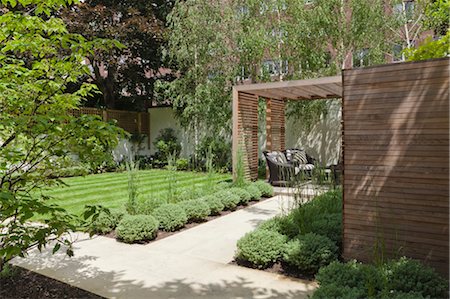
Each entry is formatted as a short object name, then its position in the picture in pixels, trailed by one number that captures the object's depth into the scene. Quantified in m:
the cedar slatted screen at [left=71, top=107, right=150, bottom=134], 14.63
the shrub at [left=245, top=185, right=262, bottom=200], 7.27
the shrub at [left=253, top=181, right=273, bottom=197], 7.76
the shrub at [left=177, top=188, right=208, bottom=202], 6.23
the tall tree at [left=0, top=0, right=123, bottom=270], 2.48
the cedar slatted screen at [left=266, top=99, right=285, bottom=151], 10.60
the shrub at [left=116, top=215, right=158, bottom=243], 4.53
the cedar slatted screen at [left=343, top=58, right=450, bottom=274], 2.95
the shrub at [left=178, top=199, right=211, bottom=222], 5.54
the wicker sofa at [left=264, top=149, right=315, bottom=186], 9.06
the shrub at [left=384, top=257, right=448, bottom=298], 2.46
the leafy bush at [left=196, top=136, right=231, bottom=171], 12.68
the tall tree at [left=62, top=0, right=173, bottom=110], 13.52
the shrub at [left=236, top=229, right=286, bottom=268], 3.61
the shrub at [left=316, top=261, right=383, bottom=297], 2.47
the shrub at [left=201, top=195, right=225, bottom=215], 6.06
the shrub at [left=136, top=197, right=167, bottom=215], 5.35
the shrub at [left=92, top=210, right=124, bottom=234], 5.02
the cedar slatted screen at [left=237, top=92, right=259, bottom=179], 9.15
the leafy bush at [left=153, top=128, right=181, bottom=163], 14.39
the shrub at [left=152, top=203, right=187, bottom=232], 5.08
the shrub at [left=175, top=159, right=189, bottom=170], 13.65
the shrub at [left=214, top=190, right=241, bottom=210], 6.40
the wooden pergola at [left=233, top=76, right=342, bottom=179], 8.30
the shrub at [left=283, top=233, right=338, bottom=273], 3.42
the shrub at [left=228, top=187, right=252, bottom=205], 6.85
